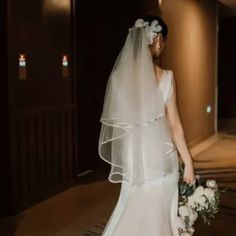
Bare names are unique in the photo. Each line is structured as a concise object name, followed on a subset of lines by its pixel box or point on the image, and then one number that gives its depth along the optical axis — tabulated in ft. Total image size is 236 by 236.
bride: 10.80
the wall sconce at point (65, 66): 20.12
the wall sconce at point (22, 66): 17.12
